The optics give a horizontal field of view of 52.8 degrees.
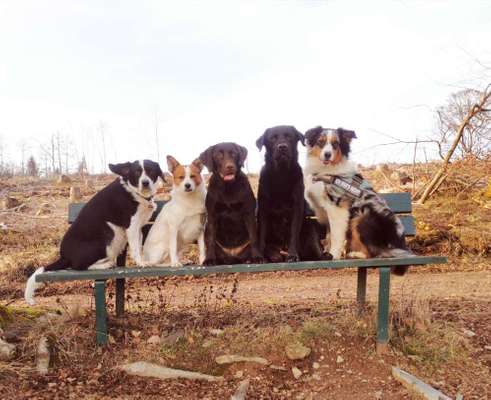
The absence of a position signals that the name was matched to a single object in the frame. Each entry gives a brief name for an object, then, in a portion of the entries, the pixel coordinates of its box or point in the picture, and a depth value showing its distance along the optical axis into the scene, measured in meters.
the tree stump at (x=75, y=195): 16.28
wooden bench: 4.12
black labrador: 4.54
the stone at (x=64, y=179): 21.84
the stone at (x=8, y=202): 14.76
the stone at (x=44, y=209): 15.05
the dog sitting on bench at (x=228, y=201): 4.53
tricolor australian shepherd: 4.49
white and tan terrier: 4.82
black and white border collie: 4.52
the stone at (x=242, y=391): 3.70
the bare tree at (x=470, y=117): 11.21
